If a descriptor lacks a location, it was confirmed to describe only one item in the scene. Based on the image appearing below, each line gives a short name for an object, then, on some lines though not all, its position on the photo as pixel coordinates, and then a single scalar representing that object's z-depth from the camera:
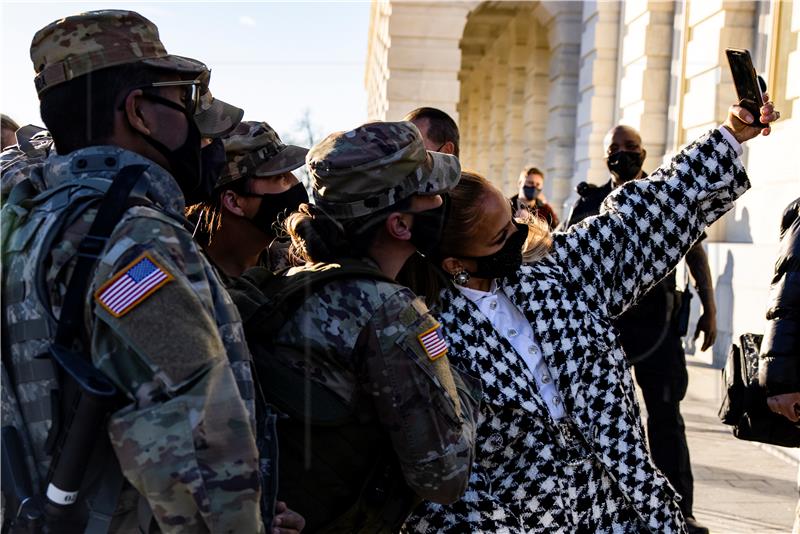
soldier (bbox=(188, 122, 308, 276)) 2.96
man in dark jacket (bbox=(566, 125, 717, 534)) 5.08
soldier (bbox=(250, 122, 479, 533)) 1.96
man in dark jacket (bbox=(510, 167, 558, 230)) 9.56
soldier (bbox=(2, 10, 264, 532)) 1.59
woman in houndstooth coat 2.56
